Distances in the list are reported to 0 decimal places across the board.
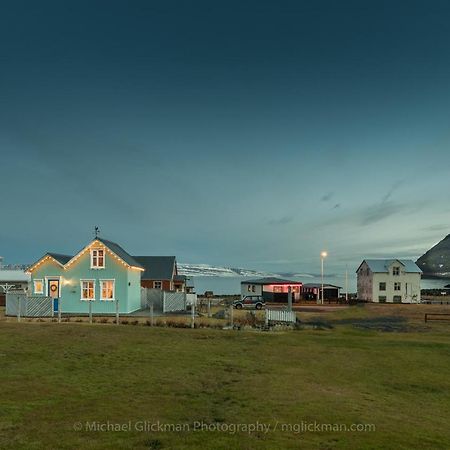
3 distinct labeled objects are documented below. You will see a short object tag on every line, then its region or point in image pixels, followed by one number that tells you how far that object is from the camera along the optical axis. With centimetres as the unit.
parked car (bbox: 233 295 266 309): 5112
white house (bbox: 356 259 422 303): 7369
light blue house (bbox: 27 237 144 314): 3962
